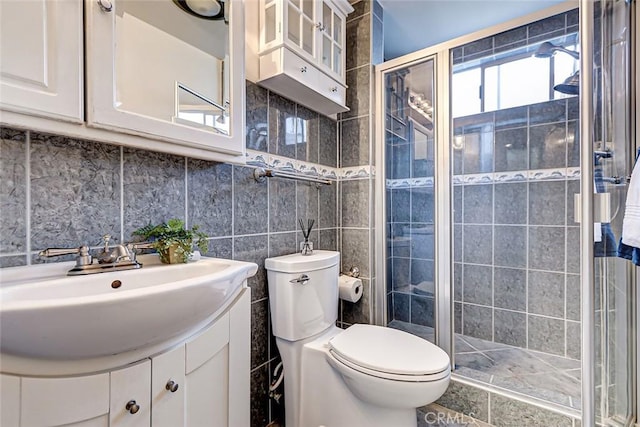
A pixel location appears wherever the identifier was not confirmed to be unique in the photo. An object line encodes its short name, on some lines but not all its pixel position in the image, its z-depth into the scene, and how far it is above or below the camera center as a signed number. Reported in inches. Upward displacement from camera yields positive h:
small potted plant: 35.1 -3.1
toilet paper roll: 65.4 -17.3
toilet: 40.8 -22.5
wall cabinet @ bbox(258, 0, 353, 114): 49.1 +30.3
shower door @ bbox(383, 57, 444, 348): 66.7 +4.1
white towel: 35.7 -0.5
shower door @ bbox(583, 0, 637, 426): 38.8 +0.5
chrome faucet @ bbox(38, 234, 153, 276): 27.8 -4.5
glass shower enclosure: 63.9 +2.0
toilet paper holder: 70.4 -14.4
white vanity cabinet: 19.7 -14.8
